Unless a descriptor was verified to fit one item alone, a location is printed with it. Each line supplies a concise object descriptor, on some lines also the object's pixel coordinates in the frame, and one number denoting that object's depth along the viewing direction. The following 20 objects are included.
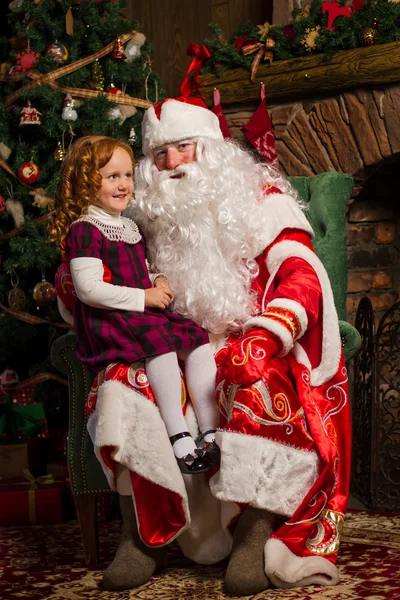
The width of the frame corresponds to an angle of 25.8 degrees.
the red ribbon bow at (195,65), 4.02
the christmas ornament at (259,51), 3.91
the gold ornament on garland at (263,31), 3.94
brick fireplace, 3.73
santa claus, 2.31
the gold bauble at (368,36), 3.61
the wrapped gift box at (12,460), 3.56
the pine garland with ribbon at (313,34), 3.56
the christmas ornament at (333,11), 3.68
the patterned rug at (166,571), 2.35
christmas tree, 3.54
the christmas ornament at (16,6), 3.61
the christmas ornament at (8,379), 3.71
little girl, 2.40
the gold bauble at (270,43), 3.90
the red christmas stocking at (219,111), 3.45
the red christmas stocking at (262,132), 3.89
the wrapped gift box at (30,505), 3.34
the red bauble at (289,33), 3.83
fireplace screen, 3.43
